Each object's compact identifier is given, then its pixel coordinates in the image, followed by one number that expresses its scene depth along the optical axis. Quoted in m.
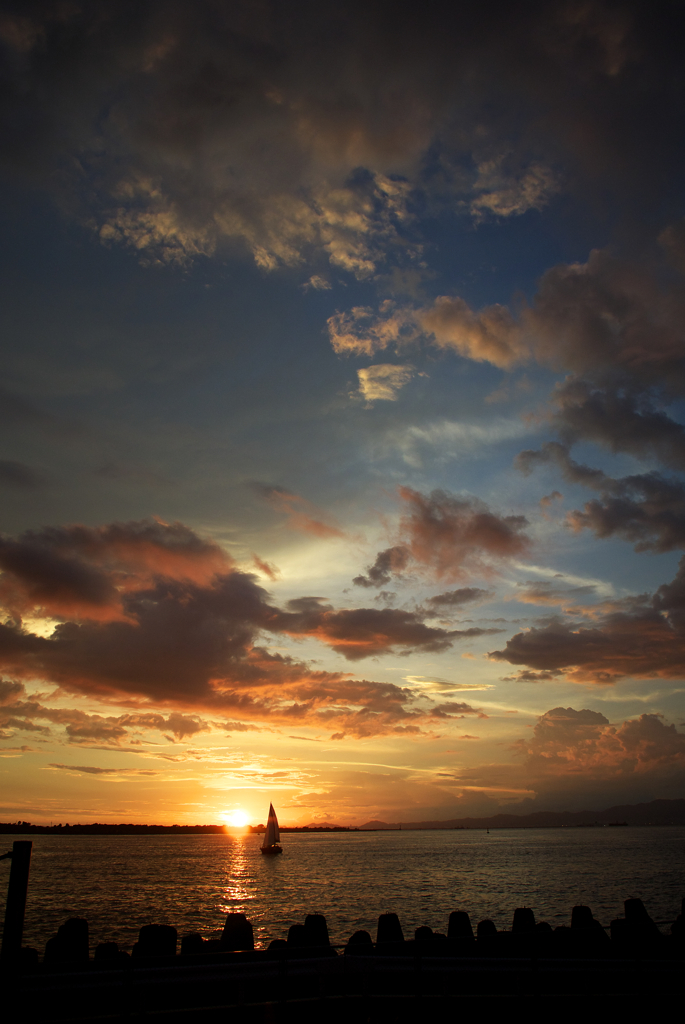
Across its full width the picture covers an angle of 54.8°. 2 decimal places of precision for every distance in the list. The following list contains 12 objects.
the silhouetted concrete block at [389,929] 16.81
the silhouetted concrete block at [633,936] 16.05
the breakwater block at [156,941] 14.96
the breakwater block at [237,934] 15.91
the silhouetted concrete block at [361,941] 15.77
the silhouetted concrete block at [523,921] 17.59
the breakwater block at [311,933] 15.91
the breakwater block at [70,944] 14.90
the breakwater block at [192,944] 16.39
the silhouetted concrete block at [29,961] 12.87
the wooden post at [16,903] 8.79
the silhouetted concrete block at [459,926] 17.09
